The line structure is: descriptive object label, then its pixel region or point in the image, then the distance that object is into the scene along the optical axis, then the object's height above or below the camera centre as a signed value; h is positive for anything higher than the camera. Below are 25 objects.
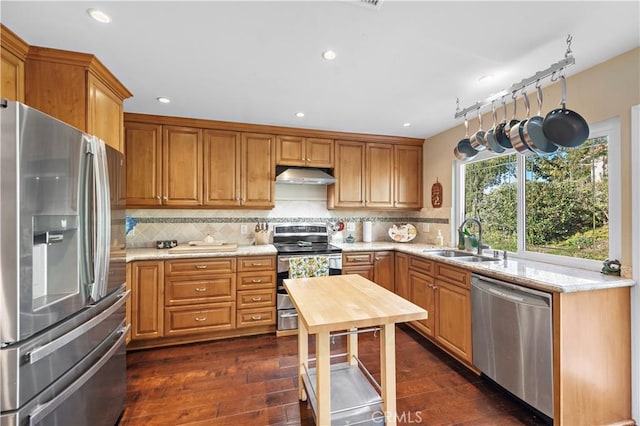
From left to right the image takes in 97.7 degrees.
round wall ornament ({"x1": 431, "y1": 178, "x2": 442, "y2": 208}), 3.65 +0.24
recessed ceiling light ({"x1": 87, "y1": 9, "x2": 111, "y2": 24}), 1.44 +1.04
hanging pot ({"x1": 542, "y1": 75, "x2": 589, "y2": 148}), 1.69 +0.52
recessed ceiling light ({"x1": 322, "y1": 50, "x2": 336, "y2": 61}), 1.79 +1.03
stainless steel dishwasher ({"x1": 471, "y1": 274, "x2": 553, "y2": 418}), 1.71 -0.86
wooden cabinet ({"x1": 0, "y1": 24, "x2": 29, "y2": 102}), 1.58 +0.90
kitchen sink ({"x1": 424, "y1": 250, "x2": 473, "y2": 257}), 3.02 -0.44
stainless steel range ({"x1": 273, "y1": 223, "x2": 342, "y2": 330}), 3.09 -0.42
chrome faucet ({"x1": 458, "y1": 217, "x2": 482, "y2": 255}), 2.78 -0.26
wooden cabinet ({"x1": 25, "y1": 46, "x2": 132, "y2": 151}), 1.77 +0.85
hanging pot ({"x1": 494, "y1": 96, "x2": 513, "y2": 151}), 2.05 +0.57
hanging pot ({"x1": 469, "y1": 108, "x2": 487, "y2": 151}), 2.26 +0.58
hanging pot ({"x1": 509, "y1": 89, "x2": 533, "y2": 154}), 1.88 +0.51
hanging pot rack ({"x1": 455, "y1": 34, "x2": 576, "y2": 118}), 1.60 +0.85
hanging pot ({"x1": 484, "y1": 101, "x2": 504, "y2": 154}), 2.12 +0.55
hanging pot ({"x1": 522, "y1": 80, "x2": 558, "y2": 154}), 1.83 +0.50
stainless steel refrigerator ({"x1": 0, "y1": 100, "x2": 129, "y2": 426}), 0.99 -0.25
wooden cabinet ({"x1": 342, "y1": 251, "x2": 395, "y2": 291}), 3.38 -0.64
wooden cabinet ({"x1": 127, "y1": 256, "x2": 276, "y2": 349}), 2.75 -0.88
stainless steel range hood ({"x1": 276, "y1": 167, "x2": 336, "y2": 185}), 3.40 +0.46
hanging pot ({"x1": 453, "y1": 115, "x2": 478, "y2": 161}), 2.42 +0.55
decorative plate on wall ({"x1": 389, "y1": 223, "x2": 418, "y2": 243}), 3.92 -0.28
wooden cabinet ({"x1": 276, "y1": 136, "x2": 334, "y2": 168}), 3.48 +0.79
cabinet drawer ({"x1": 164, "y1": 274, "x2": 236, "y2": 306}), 2.82 -0.78
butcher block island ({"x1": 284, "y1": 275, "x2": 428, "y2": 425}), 1.31 -0.63
